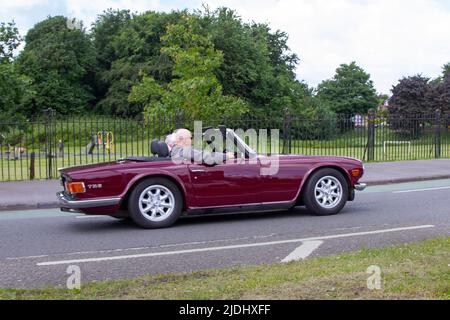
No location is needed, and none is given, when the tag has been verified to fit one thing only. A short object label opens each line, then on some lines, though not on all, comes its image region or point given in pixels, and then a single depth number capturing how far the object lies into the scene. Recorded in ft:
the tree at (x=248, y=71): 183.11
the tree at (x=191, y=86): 89.81
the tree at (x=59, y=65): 202.71
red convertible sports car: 25.95
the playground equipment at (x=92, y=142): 80.56
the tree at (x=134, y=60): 178.50
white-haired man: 27.32
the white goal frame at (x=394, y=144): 76.43
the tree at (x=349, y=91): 292.61
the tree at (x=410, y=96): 206.39
